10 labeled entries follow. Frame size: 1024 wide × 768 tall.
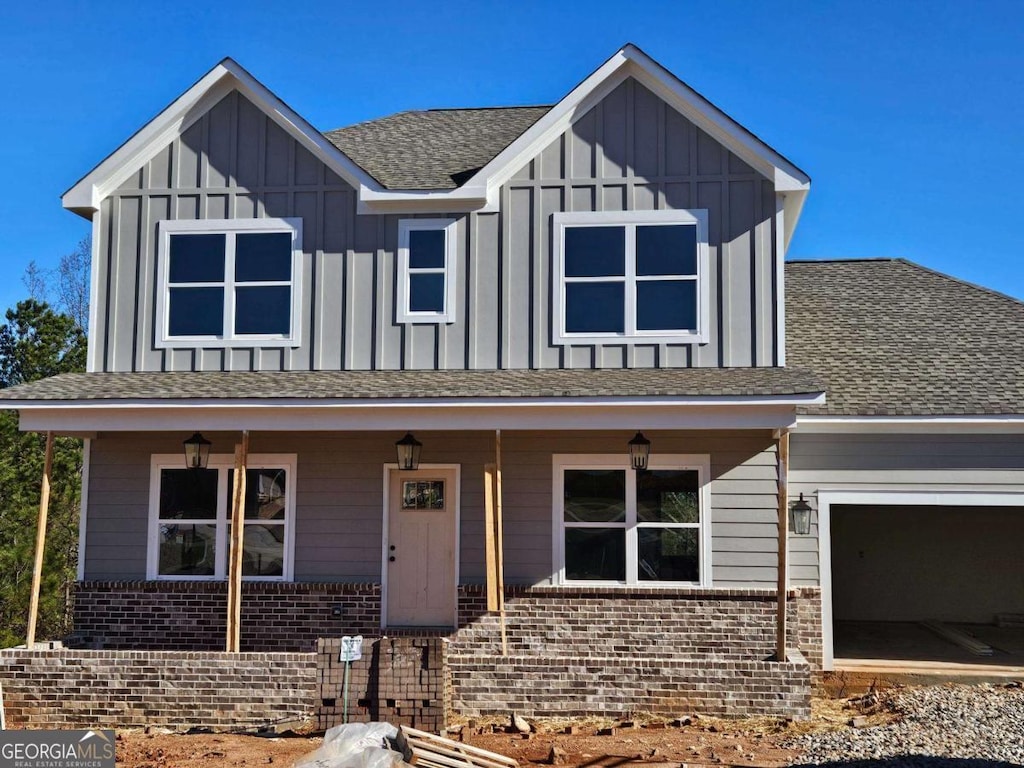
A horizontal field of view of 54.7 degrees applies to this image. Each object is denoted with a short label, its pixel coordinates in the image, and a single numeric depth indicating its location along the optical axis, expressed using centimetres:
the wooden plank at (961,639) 1273
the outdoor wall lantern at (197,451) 1223
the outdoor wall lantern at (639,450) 1162
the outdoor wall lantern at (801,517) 1201
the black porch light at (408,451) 1179
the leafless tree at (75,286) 3372
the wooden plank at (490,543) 1072
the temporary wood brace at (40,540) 1102
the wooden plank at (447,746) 805
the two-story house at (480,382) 1193
